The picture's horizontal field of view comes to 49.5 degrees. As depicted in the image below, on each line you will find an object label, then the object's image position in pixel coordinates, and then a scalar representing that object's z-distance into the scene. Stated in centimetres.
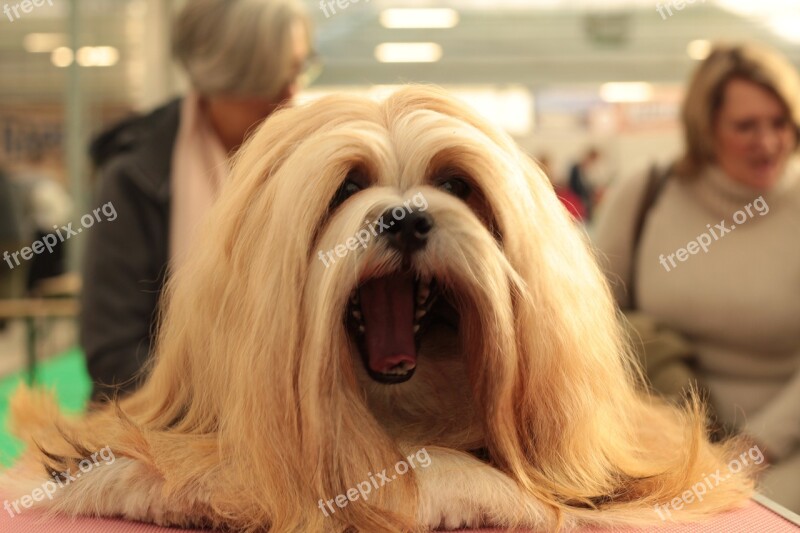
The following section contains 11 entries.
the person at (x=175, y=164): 188
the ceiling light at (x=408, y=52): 550
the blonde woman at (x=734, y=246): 214
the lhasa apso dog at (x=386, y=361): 95
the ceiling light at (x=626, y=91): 530
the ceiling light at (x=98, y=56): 562
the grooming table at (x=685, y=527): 100
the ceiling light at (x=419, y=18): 568
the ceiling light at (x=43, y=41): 512
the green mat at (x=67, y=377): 443
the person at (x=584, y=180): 427
